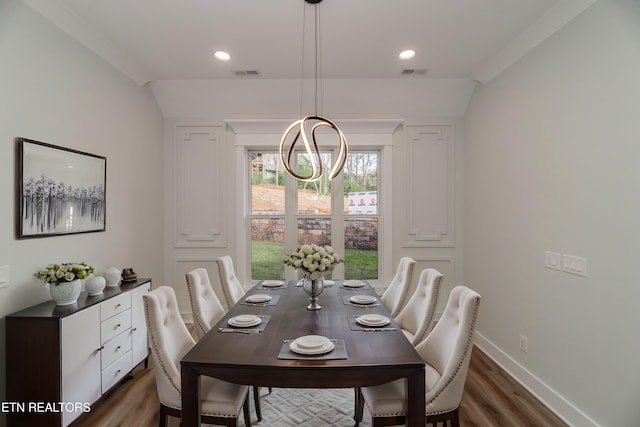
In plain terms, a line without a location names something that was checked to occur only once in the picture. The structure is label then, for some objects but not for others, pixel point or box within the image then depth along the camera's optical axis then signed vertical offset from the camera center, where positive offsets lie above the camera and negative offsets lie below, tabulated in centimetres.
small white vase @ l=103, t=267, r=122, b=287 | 276 -50
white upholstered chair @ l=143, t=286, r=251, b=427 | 165 -90
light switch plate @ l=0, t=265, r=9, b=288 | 201 -37
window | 434 +3
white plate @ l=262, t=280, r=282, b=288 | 296 -61
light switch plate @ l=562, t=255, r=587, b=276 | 221 -33
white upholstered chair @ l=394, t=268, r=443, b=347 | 224 -67
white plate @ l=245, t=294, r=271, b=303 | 246 -62
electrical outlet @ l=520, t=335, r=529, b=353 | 279 -109
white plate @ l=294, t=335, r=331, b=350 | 161 -63
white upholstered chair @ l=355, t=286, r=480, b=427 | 164 -90
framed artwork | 217 +19
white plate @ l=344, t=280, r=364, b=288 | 296 -61
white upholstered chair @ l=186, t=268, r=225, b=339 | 225 -63
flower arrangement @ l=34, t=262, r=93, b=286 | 216 -38
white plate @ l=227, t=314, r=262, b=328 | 194 -63
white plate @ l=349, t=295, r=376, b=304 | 243 -62
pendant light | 240 +60
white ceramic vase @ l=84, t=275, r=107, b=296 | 250 -53
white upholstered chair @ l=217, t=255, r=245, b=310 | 280 -58
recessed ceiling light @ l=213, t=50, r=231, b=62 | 307 +153
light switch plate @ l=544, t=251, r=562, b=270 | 245 -33
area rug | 223 -139
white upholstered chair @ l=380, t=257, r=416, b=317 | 274 -62
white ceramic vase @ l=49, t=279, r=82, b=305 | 219 -51
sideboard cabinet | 199 -91
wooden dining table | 148 -67
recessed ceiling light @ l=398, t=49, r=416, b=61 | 308 +155
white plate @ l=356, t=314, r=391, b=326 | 196 -63
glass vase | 231 -51
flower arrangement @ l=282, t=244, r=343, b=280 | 222 -30
